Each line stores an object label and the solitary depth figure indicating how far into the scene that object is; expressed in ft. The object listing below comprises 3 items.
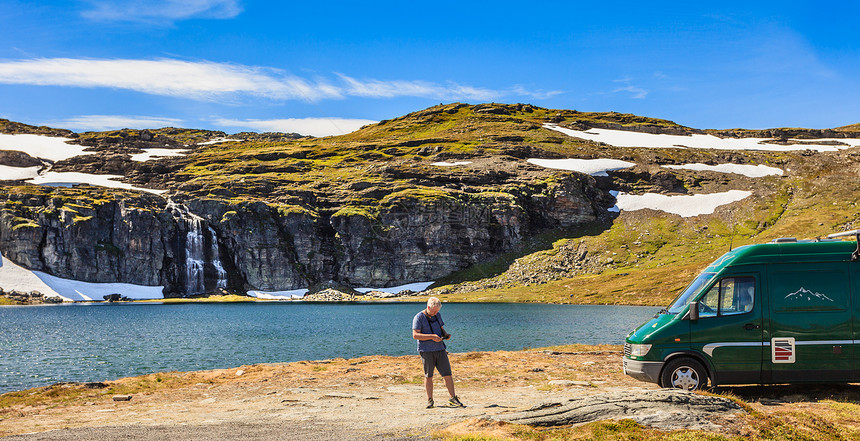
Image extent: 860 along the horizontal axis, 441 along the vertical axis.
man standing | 53.36
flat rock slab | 41.39
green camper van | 55.31
